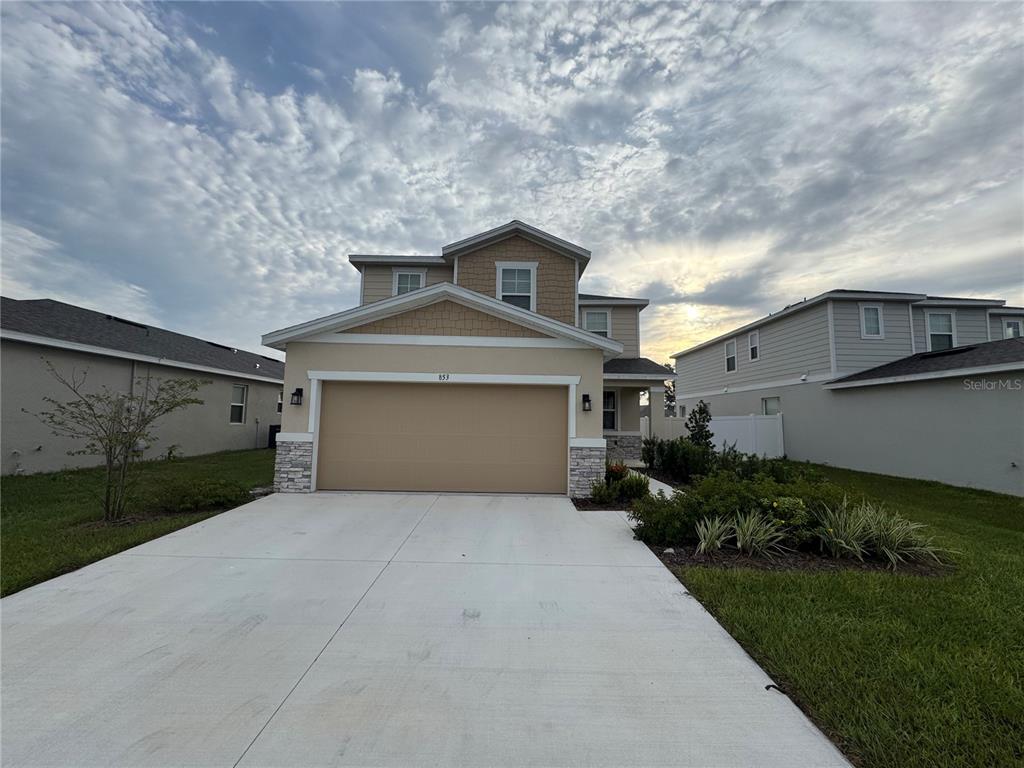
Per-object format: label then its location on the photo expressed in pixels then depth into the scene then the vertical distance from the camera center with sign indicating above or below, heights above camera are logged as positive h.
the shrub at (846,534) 5.11 -1.33
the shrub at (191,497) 7.26 -1.36
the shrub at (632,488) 8.41 -1.30
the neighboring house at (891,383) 9.80 +1.23
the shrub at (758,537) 5.18 -1.37
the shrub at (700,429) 12.83 -0.19
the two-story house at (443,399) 8.64 +0.44
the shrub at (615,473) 8.98 -1.08
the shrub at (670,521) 5.62 -1.31
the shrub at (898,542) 5.04 -1.40
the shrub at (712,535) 5.27 -1.39
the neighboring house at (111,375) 10.07 +1.28
